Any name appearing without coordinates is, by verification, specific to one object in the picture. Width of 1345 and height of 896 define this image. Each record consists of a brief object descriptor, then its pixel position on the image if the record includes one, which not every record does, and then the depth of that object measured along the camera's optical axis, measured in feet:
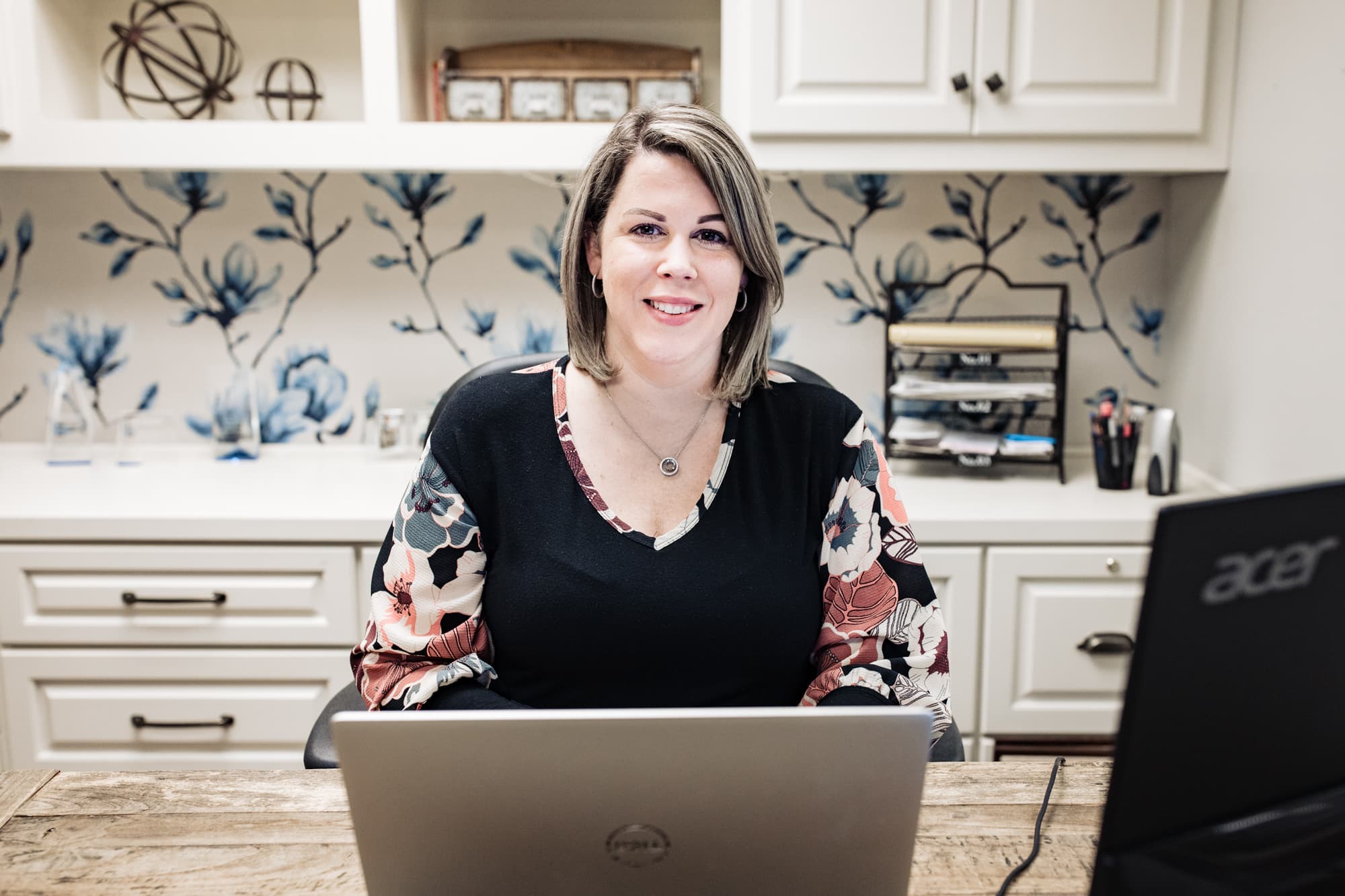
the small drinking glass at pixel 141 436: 7.78
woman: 3.86
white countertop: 6.14
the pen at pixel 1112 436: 6.75
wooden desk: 2.77
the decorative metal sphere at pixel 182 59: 7.29
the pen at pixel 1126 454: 6.73
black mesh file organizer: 7.07
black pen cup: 6.75
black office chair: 3.81
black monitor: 1.58
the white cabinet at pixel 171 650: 6.20
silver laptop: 2.08
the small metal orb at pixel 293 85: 7.31
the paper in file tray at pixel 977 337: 6.94
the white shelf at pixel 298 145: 6.53
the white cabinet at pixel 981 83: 6.32
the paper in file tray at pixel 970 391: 6.98
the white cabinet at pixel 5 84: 6.44
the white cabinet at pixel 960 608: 6.21
